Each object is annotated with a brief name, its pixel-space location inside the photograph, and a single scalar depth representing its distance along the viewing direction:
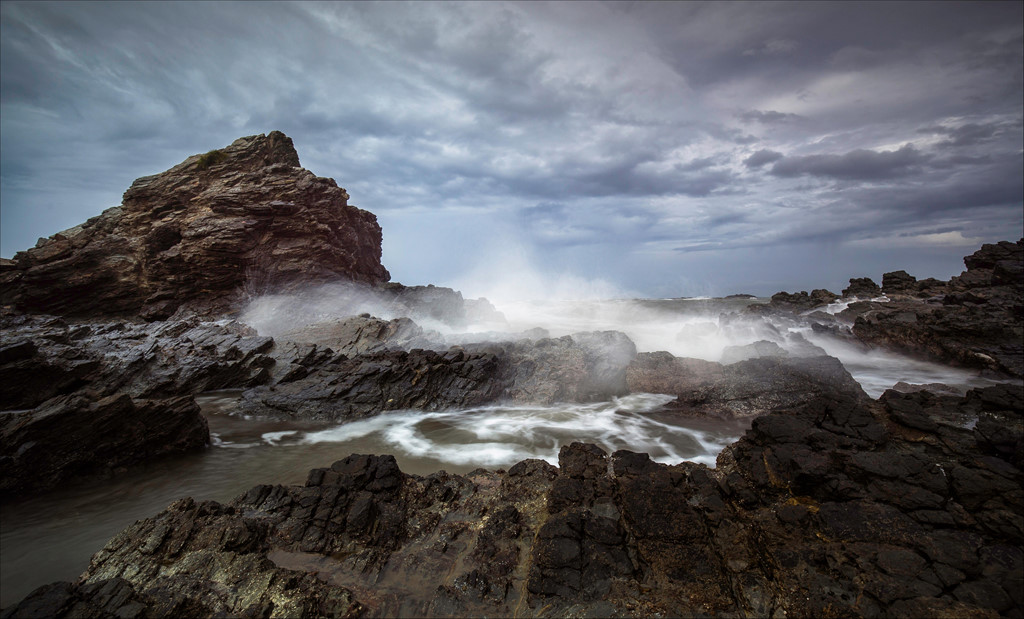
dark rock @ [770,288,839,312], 28.81
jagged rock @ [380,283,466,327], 25.34
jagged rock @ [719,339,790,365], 11.45
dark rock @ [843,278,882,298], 29.00
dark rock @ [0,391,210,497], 6.17
